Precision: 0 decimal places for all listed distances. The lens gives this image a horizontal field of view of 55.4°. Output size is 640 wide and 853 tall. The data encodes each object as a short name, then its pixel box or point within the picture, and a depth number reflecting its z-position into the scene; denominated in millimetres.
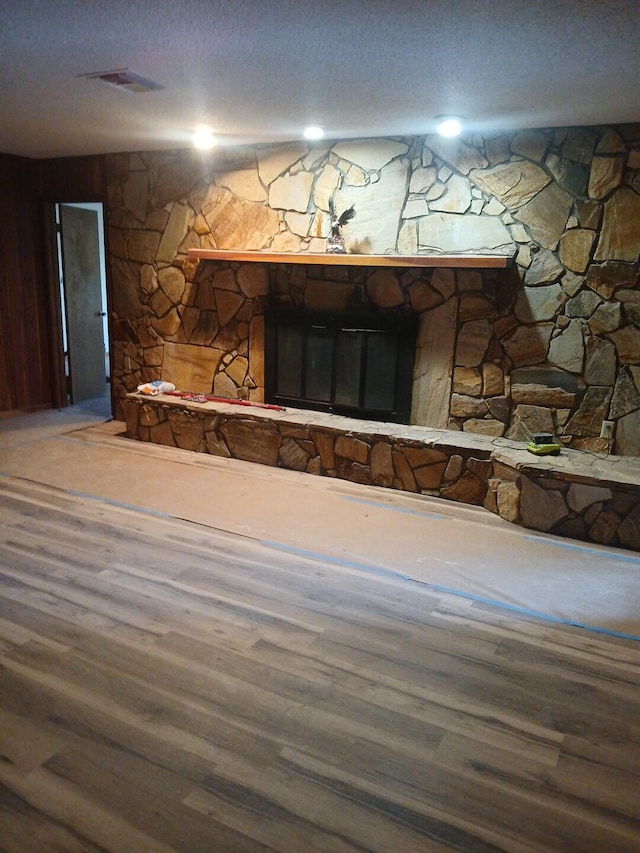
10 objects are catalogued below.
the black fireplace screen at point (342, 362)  4121
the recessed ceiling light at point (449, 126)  3368
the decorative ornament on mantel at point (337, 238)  4078
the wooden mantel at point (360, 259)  3549
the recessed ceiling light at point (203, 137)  3906
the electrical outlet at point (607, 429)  3611
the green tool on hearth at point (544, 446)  3479
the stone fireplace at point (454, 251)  3508
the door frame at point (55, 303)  5500
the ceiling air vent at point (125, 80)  2762
